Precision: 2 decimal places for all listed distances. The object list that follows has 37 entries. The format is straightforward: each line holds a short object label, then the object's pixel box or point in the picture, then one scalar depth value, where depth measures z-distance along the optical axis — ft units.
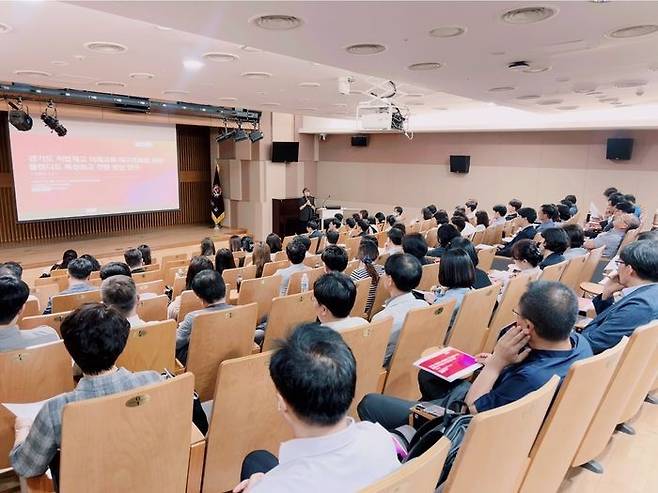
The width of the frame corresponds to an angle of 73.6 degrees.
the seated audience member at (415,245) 14.55
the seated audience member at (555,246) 14.32
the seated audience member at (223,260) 17.12
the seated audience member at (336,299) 8.24
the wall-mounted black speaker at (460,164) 40.27
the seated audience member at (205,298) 9.50
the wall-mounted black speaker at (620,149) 32.50
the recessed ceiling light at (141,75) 19.70
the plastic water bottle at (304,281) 14.43
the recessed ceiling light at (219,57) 16.10
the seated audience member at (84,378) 5.21
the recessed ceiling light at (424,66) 14.56
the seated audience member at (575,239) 15.87
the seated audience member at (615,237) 19.58
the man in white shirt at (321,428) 3.73
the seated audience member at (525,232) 21.41
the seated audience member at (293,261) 14.88
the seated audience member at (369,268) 13.82
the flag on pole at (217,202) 45.94
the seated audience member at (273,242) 21.81
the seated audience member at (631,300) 8.05
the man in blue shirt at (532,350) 5.80
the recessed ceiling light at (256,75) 19.44
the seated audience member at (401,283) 9.52
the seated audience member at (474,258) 12.72
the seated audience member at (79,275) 13.17
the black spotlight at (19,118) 26.66
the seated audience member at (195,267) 12.53
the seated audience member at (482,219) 26.66
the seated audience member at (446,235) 16.92
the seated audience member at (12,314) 7.87
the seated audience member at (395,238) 18.19
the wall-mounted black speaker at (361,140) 46.88
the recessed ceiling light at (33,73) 19.15
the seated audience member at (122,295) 8.66
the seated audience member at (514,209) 30.11
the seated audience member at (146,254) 22.24
